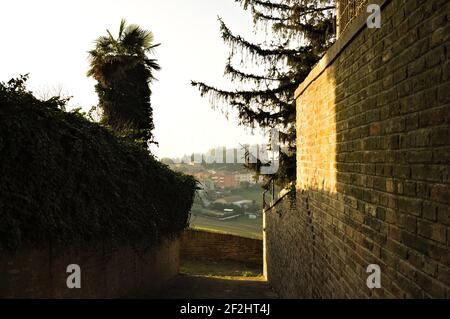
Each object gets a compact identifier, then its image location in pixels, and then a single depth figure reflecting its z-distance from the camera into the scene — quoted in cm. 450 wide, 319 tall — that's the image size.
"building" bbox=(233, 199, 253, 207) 7194
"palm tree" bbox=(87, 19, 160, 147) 1579
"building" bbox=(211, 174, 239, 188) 6874
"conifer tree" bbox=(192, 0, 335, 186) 1112
